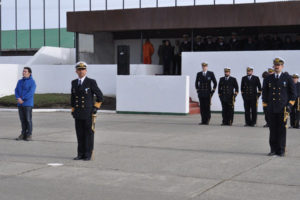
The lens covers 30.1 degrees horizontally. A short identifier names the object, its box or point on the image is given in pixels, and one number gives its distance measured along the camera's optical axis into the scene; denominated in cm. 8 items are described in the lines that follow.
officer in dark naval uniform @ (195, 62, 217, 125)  1859
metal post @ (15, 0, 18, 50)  4184
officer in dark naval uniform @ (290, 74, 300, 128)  1706
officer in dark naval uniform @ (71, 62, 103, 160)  1035
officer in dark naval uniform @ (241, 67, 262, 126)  1814
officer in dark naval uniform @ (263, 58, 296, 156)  1103
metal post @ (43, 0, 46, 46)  4046
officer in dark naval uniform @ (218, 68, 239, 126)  1838
